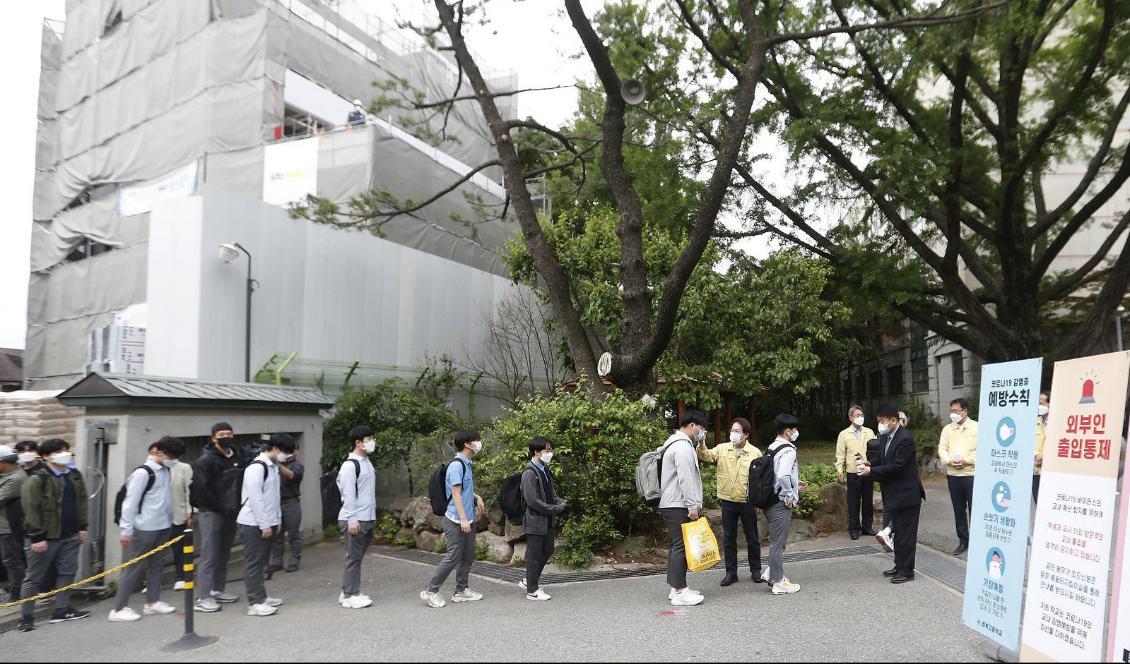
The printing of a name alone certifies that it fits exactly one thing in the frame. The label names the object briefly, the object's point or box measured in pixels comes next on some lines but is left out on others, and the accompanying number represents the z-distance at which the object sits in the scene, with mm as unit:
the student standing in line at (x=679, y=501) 7297
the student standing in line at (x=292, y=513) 9555
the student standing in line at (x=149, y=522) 7312
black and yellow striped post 6126
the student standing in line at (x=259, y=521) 7402
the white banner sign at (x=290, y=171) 18188
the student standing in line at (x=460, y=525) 7555
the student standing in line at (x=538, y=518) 7699
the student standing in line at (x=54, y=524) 7211
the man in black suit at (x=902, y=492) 7535
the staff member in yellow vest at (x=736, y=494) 7992
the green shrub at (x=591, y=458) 9383
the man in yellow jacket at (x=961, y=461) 8836
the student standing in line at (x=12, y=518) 7410
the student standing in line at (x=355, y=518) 7590
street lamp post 12328
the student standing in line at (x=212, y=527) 7582
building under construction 12703
